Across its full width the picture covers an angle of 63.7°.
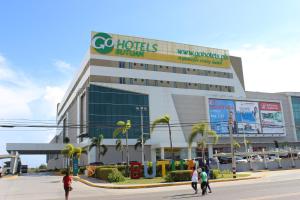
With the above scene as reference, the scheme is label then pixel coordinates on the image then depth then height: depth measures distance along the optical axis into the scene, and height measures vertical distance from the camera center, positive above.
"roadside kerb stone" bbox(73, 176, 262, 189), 20.14 -2.97
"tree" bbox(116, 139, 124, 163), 44.85 +1.00
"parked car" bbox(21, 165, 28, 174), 56.25 -3.18
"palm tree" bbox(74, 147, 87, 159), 39.91 +0.17
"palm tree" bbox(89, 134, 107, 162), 45.12 +1.40
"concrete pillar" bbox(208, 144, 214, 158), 55.79 -0.72
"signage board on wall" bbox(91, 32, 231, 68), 53.05 +23.15
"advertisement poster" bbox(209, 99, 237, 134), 57.80 +7.77
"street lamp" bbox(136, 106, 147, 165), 52.85 +8.92
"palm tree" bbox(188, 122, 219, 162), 35.33 +2.48
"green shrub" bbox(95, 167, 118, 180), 25.10 -2.22
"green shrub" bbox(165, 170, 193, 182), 22.41 -2.55
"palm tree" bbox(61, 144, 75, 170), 39.52 +0.37
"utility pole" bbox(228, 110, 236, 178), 24.93 -1.51
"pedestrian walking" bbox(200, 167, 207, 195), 14.21 -1.98
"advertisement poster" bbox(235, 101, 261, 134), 60.16 +6.99
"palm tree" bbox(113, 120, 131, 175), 35.32 +3.49
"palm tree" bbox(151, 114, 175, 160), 32.70 +3.83
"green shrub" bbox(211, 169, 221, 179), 24.09 -2.70
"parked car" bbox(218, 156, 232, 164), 42.11 -2.37
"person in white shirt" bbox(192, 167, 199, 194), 15.09 -1.98
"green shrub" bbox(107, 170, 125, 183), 24.06 -2.59
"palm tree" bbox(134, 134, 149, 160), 48.93 +1.51
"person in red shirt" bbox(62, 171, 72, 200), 13.39 -1.71
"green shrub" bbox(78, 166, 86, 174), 38.10 -2.80
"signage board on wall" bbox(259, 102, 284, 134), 62.22 +6.93
